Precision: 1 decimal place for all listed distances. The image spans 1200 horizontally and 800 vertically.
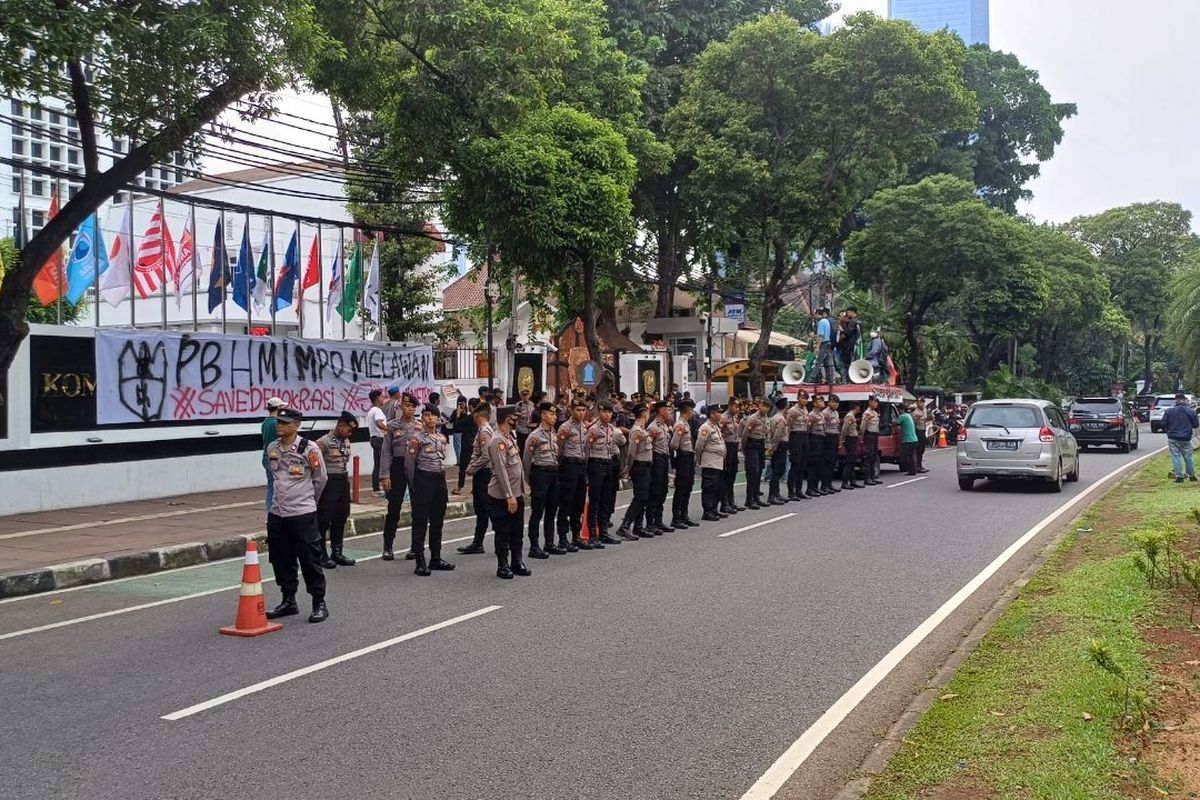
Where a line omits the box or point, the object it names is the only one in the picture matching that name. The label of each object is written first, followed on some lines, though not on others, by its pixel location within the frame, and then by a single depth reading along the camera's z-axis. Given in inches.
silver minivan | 703.7
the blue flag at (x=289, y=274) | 813.9
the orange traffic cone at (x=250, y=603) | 313.6
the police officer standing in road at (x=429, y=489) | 420.2
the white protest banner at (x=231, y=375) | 635.5
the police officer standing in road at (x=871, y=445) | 814.5
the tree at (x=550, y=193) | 695.1
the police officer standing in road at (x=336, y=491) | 432.1
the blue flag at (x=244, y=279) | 776.9
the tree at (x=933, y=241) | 1483.8
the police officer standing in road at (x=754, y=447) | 665.6
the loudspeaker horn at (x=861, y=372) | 887.7
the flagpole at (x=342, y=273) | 837.8
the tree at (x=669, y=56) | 1127.0
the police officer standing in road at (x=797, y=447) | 718.5
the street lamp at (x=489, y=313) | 928.3
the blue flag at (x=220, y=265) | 746.6
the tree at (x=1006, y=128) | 2000.5
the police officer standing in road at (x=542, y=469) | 460.8
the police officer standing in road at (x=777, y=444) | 701.5
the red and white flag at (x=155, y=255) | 724.7
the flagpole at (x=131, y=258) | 658.8
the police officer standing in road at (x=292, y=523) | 333.4
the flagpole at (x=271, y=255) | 773.1
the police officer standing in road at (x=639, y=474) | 539.2
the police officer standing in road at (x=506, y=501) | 404.8
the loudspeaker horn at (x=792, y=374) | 903.7
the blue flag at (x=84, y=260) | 648.1
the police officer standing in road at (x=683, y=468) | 581.9
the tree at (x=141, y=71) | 385.1
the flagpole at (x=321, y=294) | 810.2
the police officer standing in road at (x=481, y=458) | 415.8
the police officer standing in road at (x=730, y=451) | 640.4
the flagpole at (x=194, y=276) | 703.6
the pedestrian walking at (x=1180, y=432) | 719.1
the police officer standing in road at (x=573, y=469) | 481.7
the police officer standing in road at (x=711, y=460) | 599.5
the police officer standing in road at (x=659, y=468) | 552.7
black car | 1219.9
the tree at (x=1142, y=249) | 2466.8
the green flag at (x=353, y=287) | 846.5
